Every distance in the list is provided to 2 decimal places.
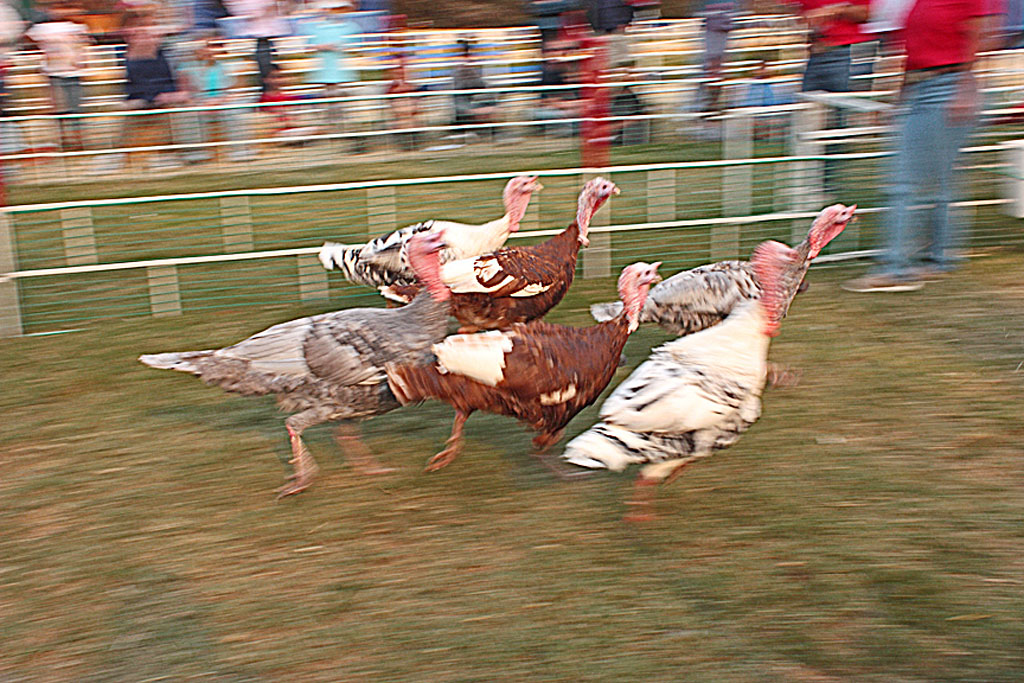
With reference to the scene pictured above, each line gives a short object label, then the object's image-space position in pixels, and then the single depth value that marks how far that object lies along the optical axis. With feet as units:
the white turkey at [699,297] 14.92
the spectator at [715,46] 34.86
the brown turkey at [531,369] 11.64
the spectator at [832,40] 25.39
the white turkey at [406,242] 16.84
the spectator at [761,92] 32.47
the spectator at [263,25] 34.45
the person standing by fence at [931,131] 18.06
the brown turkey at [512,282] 14.92
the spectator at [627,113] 33.01
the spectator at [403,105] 34.30
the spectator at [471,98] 35.63
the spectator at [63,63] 34.32
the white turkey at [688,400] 10.86
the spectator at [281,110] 32.83
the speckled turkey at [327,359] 12.39
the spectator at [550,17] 35.09
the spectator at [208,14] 34.71
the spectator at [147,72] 33.19
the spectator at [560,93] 34.88
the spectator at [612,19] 32.99
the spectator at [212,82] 33.09
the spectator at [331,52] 35.01
